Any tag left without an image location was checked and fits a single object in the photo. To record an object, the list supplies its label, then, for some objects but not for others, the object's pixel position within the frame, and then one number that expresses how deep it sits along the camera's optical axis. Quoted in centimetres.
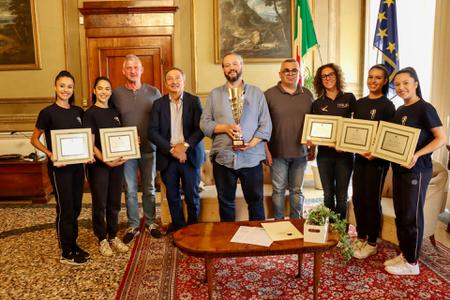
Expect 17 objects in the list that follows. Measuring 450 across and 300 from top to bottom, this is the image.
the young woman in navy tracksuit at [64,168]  279
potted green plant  229
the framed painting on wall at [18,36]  562
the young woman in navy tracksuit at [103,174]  301
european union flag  454
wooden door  557
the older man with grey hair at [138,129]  327
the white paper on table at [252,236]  228
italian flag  461
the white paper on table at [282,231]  237
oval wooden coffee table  220
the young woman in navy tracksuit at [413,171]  250
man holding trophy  296
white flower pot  228
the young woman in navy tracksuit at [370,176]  280
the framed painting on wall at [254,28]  561
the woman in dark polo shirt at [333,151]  301
